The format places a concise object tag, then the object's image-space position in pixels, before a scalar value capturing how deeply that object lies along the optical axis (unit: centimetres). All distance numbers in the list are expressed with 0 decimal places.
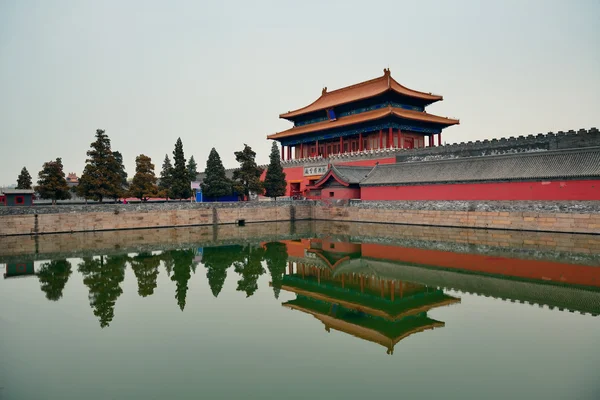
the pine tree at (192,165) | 6328
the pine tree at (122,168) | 4038
